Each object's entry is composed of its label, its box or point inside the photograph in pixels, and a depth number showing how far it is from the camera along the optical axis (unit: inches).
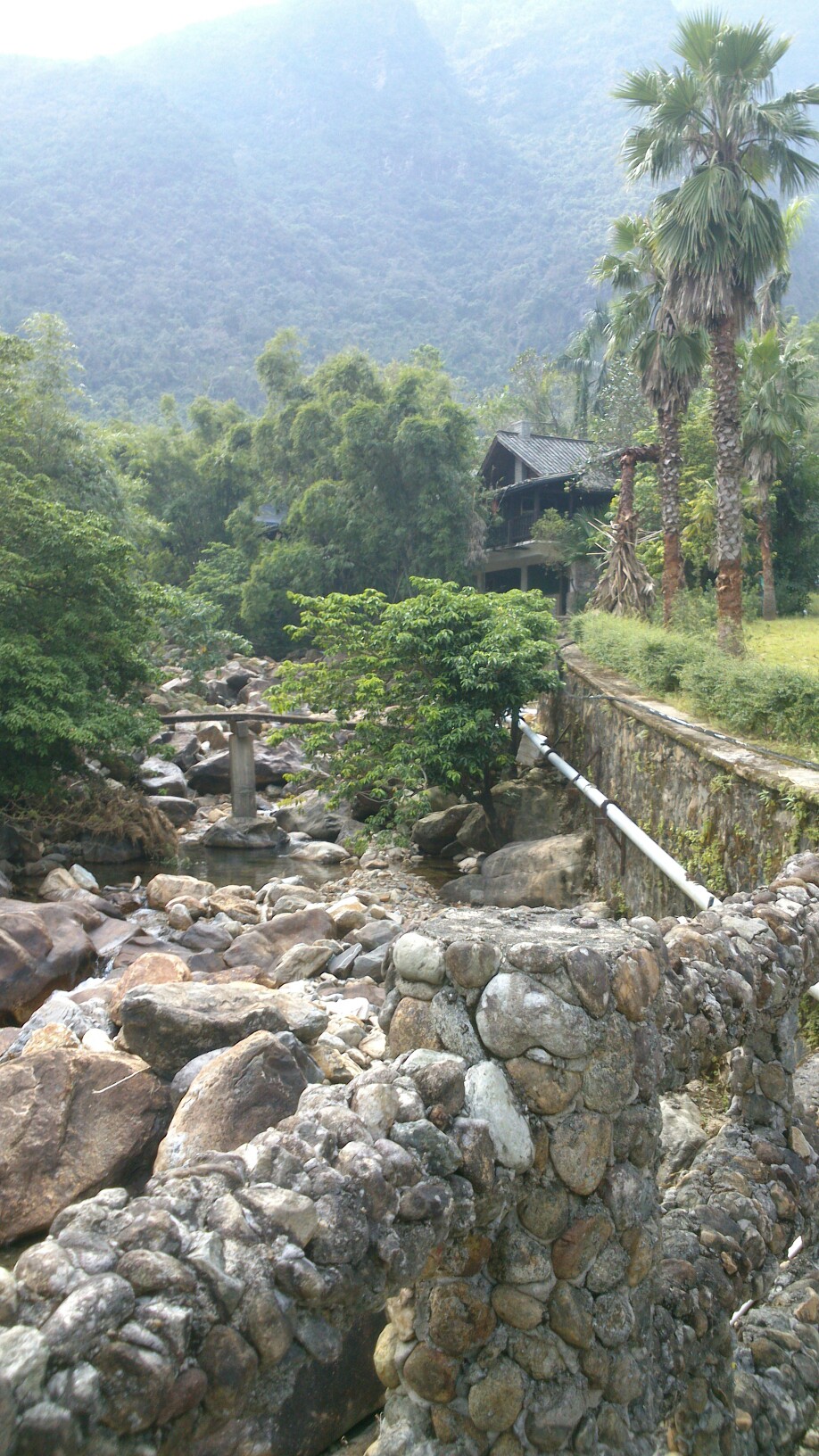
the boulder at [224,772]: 775.7
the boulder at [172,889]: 477.4
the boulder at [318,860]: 572.4
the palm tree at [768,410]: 870.4
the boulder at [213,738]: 855.1
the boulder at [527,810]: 553.0
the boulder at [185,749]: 810.8
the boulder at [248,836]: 631.2
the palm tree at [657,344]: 703.7
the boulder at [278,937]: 375.2
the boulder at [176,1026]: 193.3
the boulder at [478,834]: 577.9
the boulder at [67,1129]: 171.6
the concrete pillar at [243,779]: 697.0
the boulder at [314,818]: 661.9
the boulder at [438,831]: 586.6
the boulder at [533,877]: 453.7
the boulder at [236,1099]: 153.3
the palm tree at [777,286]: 681.6
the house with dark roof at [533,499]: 1215.6
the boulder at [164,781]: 732.0
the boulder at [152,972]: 255.3
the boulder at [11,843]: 538.3
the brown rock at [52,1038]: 217.8
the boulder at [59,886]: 480.7
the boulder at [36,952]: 315.3
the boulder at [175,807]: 690.8
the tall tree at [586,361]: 1774.1
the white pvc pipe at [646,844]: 247.4
